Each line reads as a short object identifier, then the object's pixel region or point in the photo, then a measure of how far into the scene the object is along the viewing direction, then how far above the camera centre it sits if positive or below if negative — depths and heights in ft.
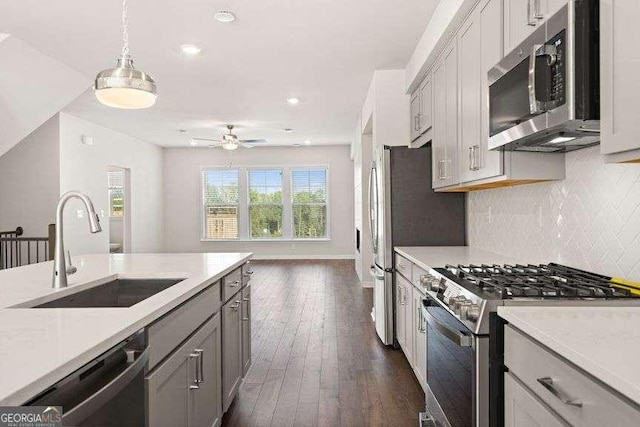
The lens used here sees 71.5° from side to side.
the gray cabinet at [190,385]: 4.75 -2.17
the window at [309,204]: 34.91 +0.57
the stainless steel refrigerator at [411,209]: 12.39 +0.03
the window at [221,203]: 35.32 +0.72
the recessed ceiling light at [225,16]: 11.09 +4.96
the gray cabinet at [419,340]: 8.61 -2.72
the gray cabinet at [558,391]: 3.06 -1.47
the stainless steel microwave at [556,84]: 4.87 +1.52
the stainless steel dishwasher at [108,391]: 3.10 -1.39
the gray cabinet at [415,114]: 13.80 +3.08
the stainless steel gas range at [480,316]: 5.16 -1.37
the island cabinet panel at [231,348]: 7.82 -2.55
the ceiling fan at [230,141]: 25.00 +4.05
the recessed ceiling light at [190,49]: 13.41 +5.00
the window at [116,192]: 32.12 +1.51
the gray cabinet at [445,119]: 9.82 +2.16
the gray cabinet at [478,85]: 7.56 +2.40
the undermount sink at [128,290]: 7.03 -1.27
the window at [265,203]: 35.01 +0.69
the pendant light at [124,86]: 7.59 +2.20
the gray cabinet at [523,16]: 5.77 +2.69
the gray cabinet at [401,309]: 11.16 -2.59
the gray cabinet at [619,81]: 4.11 +1.25
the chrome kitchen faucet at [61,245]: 5.87 -0.42
